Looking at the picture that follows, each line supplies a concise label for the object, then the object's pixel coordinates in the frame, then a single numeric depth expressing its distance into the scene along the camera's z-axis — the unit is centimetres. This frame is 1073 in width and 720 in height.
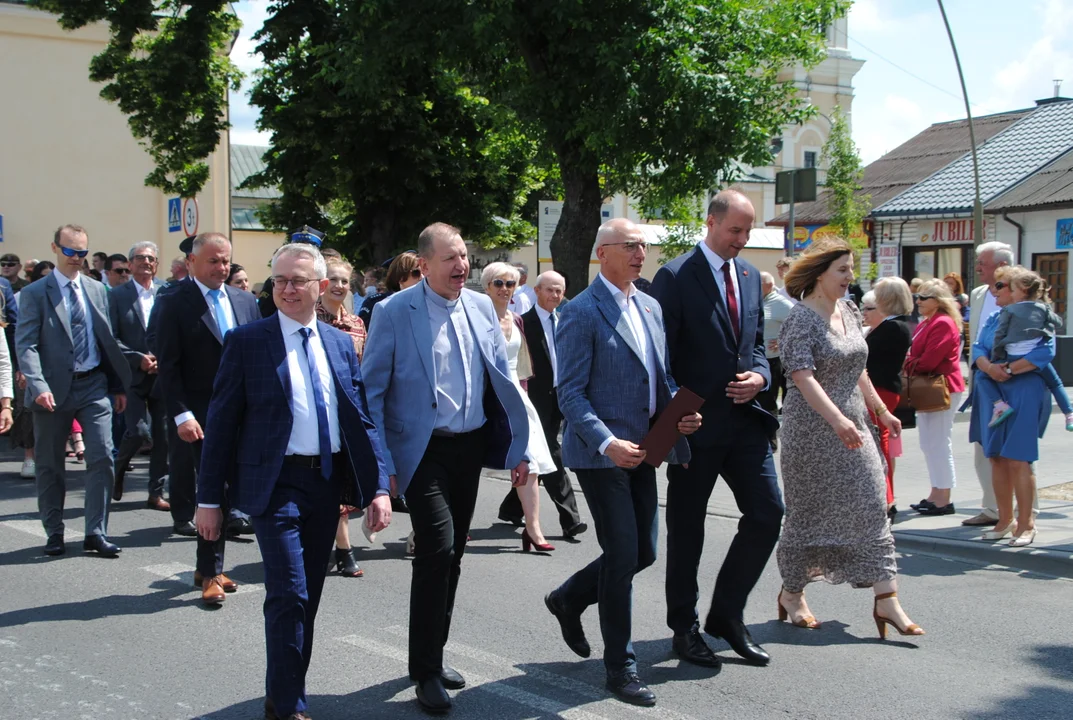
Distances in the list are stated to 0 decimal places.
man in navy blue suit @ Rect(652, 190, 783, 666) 518
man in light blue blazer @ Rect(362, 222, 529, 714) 460
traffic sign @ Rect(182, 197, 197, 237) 1531
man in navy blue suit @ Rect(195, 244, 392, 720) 426
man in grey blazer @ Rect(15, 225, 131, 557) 746
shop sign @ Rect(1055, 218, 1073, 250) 2888
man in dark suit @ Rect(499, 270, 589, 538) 812
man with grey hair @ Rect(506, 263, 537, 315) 1016
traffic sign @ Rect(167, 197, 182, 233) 1638
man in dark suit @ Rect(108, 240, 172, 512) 932
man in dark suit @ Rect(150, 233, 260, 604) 679
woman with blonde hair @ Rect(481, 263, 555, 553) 774
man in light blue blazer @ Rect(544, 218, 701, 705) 476
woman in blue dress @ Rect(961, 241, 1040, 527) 820
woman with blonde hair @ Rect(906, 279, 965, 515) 880
